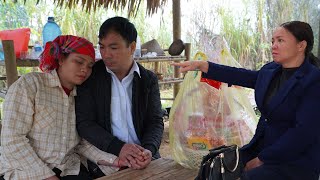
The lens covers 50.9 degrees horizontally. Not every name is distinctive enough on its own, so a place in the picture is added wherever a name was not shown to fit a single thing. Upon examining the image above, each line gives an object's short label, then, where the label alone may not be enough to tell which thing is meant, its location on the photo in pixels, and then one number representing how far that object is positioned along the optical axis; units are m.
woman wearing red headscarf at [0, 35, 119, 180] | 1.73
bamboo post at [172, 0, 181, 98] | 5.31
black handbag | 1.44
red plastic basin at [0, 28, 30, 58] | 3.33
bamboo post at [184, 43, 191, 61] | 5.35
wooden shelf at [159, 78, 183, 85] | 5.00
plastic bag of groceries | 1.97
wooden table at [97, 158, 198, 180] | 1.82
